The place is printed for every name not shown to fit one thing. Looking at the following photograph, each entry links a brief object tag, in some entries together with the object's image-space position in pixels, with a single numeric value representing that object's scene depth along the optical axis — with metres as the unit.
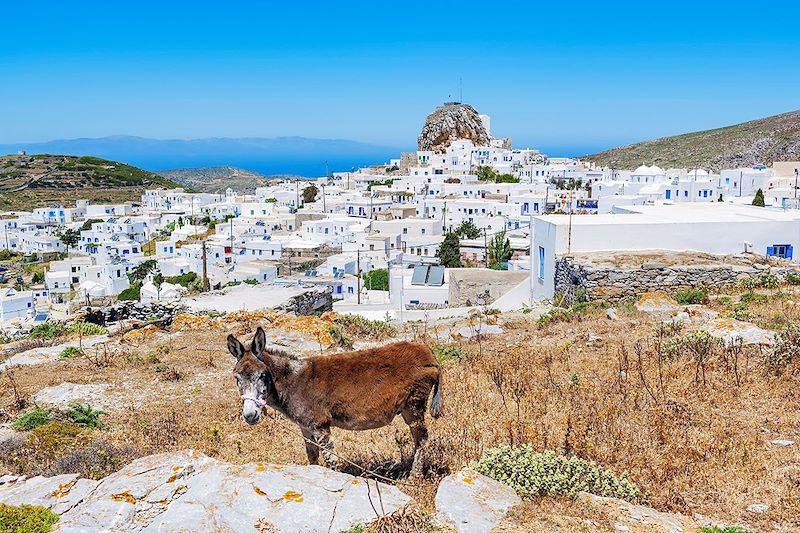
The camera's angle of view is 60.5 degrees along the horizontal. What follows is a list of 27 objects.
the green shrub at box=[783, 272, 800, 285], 15.00
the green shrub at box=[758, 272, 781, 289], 14.91
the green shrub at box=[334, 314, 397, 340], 12.92
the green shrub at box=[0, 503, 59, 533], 4.17
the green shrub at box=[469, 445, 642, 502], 4.83
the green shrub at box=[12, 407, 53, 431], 7.51
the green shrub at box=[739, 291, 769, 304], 13.38
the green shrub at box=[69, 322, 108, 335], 14.44
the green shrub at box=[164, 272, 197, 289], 51.18
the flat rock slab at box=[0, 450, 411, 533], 4.18
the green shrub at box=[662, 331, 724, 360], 8.86
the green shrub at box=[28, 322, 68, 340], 15.18
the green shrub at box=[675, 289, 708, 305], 13.95
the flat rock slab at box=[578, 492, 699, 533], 4.36
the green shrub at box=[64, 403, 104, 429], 7.65
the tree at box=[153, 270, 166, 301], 44.20
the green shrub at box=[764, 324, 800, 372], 8.10
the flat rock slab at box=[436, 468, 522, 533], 4.27
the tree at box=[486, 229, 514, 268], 50.47
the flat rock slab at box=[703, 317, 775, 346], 9.53
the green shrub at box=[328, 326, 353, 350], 11.67
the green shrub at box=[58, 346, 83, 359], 11.87
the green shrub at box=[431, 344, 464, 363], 9.84
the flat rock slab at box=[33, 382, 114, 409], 8.62
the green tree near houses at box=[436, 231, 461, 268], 51.34
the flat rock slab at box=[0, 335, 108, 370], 11.70
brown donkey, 5.21
